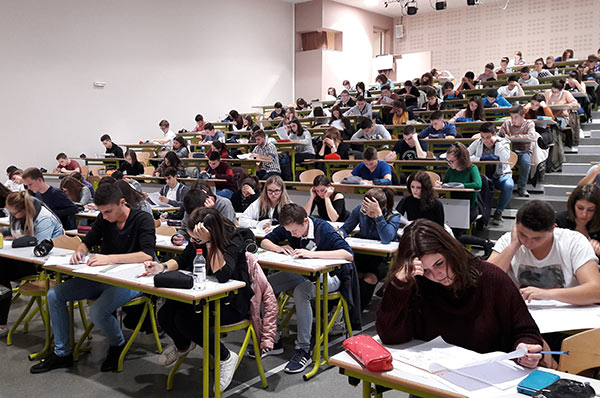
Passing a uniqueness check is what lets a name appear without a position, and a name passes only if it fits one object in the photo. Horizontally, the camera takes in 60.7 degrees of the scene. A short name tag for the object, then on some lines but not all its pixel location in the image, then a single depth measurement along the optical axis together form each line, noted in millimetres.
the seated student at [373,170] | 6195
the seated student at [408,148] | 7000
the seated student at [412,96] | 10805
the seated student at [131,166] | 9562
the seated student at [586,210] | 3033
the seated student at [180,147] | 10405
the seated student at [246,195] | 5984
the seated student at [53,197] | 5191
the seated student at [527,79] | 11039
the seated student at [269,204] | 4809
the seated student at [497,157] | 6254
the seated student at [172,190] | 6508
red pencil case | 1766
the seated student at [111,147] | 11562
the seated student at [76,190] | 6363
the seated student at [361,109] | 10344
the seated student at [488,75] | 12359
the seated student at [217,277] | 2994
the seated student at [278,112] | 13123
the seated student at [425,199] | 4719
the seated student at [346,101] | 12211
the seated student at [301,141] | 8805
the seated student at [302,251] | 3482
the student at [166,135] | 12484
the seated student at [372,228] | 4086
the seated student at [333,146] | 8242
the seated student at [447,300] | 1870
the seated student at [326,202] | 5102
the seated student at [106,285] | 3396
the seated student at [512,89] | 10102
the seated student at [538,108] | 7934
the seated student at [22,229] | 4152
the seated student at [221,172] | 7527
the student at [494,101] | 9336
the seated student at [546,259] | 2432
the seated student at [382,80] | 14205
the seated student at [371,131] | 8391
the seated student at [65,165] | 10750
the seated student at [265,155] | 8211
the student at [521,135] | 6789
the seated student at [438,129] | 7539
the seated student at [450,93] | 10961
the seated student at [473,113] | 8446
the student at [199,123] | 13248
